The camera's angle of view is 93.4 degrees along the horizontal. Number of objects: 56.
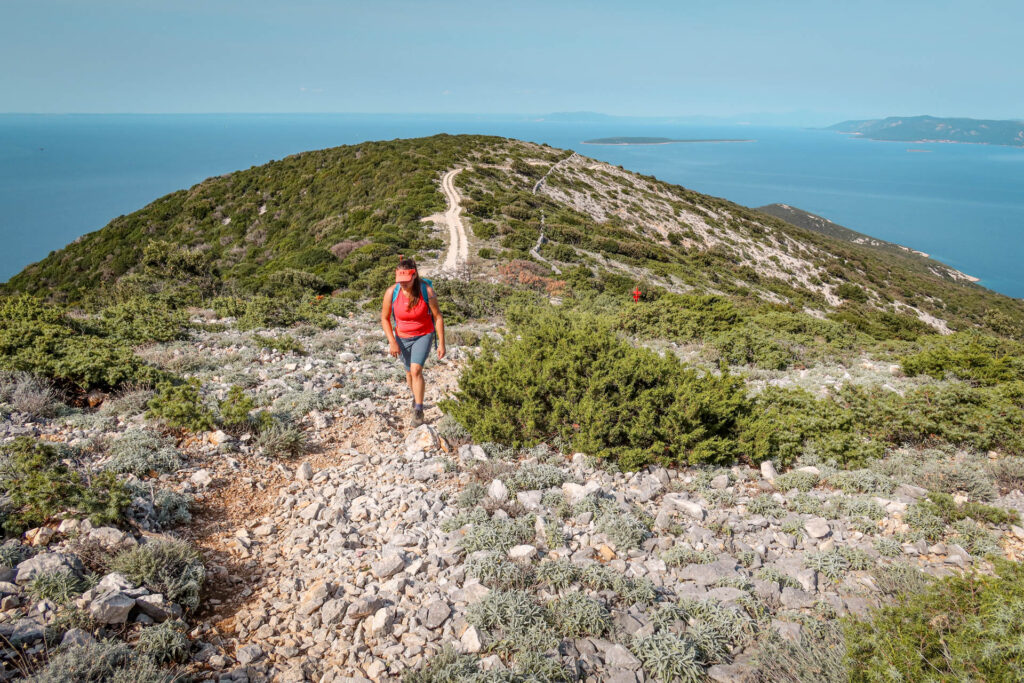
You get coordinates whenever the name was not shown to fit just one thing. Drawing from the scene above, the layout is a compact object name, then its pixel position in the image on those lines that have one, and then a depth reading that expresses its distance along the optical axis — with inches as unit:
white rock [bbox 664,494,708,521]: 190.8
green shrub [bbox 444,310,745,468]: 226.2
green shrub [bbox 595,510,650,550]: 171.5
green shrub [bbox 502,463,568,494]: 204.7
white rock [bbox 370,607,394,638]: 133.4
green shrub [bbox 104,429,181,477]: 191.3
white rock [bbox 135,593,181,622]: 125.7
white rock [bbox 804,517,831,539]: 175.9
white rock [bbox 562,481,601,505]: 194.6
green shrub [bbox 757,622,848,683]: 114.7
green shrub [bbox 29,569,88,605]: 122.9
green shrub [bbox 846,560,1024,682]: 96.2
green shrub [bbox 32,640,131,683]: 100.7
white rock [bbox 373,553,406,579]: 153.7
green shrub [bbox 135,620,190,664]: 115.3
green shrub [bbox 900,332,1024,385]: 353.1
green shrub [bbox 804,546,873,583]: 156.1
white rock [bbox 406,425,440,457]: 236.8
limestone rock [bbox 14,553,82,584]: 127.6
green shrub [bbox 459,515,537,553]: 165.8
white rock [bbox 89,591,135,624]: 119.6
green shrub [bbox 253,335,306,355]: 362.9
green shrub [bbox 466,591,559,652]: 128.4
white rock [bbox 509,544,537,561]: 162.4
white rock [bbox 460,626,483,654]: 128.1
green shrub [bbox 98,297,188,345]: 362.3
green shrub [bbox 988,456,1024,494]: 203.6
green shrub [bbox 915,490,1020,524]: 176.9
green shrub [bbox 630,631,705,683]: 120.8
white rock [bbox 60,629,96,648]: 109.8
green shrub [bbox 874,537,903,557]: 163.6
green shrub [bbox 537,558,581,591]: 152.3
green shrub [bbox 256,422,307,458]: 225.3
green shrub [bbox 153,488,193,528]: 168.6
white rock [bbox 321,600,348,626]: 136.1
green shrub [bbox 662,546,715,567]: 164.6
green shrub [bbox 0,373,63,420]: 226.1
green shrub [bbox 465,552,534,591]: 149.9
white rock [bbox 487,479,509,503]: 194.7
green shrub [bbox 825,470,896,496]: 203.0
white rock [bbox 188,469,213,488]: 194.9
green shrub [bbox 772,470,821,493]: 210.4
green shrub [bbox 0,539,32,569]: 130.2
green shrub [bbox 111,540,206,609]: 133.3
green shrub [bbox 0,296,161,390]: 259.8
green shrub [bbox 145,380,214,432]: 227.6
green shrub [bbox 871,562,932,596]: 139.9
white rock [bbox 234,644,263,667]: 121.3
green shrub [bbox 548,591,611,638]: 134.7
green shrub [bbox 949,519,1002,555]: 161.9
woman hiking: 257.1
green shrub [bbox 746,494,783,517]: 191.9
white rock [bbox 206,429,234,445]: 224.6
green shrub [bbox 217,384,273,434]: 235.5
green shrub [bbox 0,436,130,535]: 148.9
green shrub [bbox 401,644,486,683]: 117.3
